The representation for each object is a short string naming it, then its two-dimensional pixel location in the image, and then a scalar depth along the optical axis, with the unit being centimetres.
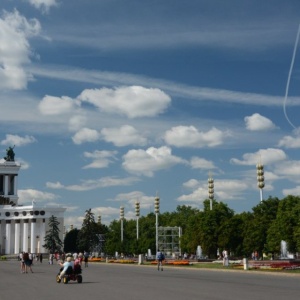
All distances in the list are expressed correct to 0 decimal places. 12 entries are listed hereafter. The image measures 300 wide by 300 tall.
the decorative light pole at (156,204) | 9769
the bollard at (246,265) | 4350
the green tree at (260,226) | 6794
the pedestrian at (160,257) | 4734
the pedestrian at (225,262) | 5120
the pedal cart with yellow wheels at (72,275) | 2892
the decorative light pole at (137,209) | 10688
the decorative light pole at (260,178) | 7206
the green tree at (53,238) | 13238
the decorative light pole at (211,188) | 8312
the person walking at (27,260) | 4581
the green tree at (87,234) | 12131
